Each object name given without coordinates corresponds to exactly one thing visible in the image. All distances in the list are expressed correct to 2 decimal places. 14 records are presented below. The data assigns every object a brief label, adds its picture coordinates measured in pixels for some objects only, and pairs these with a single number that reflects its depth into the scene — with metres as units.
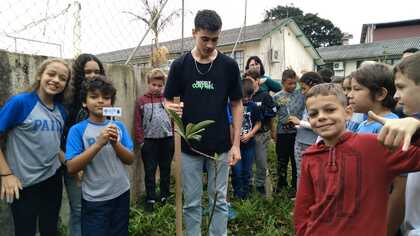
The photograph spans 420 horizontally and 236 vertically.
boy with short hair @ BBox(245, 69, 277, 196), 4.59
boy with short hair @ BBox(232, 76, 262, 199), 4.43
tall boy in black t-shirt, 2.73
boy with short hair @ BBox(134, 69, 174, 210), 4.30
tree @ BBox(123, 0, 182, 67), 4.36
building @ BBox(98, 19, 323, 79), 19.56
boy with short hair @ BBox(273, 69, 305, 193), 4.56
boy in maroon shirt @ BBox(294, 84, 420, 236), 1.70
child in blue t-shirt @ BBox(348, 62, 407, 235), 2.29
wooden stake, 2.39
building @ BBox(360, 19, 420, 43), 38.42
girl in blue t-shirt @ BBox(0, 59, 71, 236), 2.29
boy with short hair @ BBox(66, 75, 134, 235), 2.33
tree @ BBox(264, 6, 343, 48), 52.09
